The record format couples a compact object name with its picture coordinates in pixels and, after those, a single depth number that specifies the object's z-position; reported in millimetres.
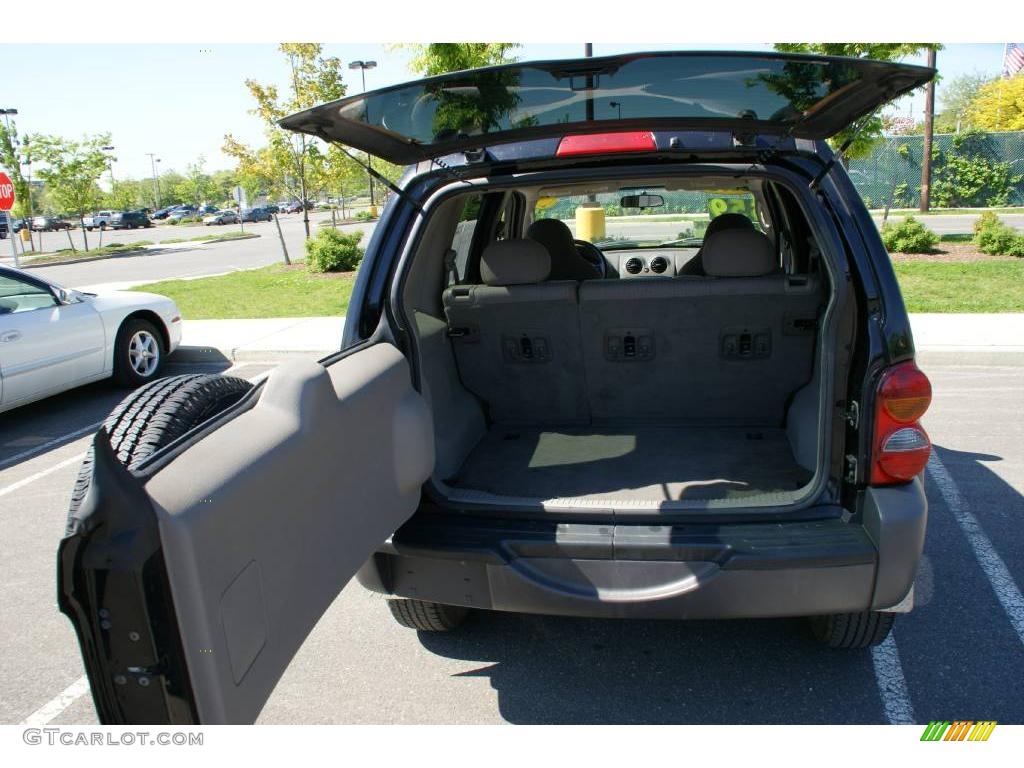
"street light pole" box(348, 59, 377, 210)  24953
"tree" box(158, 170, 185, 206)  85250
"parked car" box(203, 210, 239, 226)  58750
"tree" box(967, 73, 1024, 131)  37875
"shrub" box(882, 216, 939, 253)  13469
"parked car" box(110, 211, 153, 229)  54844
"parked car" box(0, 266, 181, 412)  6391
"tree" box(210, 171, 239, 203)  76250
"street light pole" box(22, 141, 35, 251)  30084
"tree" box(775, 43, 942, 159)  10742
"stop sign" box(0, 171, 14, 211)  12001
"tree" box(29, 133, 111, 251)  30500
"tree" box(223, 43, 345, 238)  17438
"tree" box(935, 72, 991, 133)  58969
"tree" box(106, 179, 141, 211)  51941
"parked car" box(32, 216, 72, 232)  56531
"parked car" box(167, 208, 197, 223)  62166
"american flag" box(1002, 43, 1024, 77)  40662
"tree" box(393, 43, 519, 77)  12469
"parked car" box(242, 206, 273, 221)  60125
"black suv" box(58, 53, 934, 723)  1556
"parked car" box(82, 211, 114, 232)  53625
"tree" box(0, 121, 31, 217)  29812
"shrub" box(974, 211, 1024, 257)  12969
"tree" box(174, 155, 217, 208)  72188
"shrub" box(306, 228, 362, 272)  15359
